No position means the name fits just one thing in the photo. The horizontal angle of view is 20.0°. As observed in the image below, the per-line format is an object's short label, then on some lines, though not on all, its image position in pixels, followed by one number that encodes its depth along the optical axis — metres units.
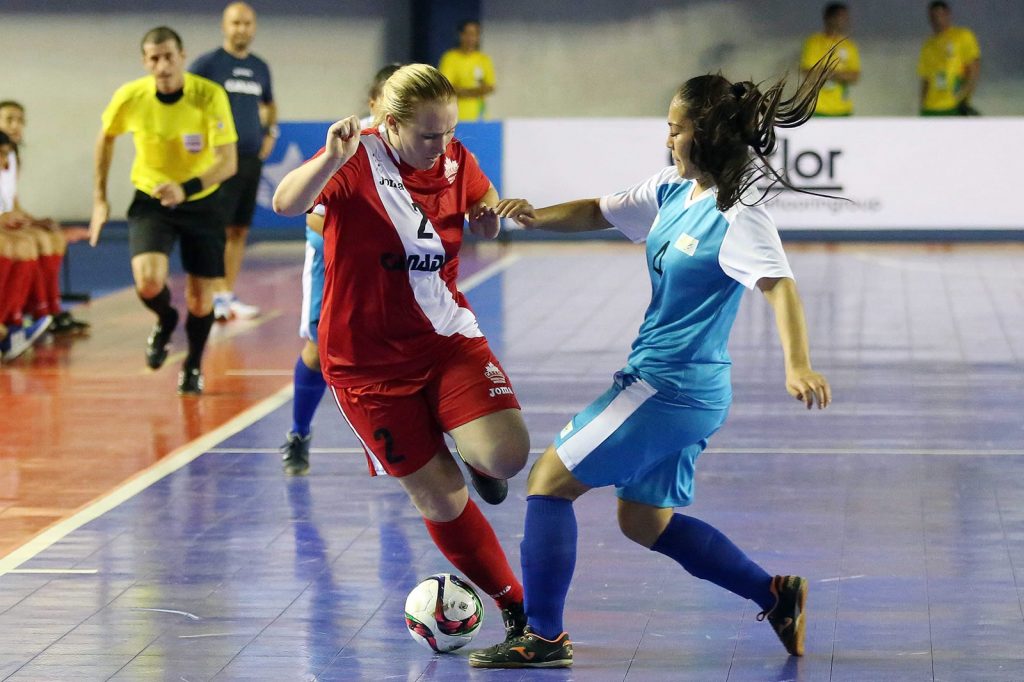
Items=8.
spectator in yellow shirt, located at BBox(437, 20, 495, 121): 34.50
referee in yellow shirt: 16.84
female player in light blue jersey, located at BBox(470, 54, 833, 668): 8.07
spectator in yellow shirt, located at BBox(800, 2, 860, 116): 32.88
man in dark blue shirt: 22.73
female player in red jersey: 8.71
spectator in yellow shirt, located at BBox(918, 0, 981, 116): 33.48
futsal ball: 8.94
